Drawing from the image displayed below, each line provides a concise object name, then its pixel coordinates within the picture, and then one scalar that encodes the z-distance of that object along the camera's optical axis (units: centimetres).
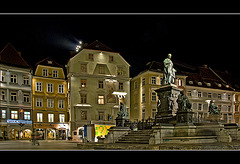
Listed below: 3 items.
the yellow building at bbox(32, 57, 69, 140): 4372
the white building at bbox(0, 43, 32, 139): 3931
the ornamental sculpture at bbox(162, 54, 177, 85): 2212
